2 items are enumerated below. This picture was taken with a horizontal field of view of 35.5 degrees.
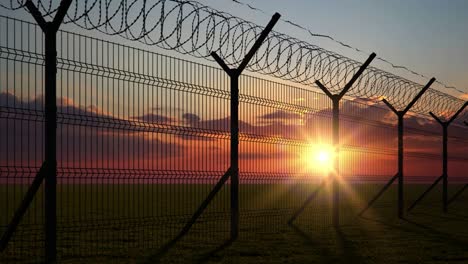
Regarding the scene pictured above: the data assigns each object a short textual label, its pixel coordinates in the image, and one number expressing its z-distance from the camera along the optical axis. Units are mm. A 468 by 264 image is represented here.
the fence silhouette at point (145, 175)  9461
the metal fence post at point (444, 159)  23922
